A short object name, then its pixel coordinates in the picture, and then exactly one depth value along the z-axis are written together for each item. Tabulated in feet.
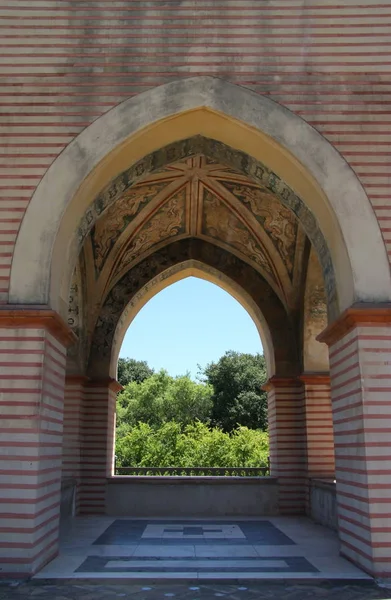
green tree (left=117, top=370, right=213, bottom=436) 117.07
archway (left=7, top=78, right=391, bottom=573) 27.25
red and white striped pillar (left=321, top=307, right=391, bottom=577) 24.41
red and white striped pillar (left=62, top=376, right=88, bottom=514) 45.47
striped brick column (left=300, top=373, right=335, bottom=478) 44.88
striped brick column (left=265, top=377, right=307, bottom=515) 46.24
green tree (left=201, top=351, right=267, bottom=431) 116.88
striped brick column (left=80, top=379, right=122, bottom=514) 46.09
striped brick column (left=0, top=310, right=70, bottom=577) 24.18
